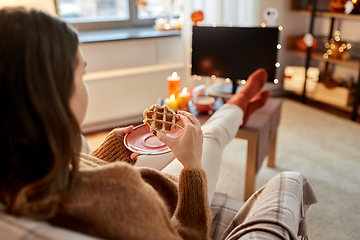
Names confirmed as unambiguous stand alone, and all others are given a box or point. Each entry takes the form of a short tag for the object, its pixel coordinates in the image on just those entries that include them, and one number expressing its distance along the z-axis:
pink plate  0.96
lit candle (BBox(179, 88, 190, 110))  1.74
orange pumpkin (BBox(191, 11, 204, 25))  2.06
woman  0.48
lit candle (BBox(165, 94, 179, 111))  1.67
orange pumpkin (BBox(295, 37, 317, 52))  3.18
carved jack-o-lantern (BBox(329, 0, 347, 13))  2.77
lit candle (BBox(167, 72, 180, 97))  1.76
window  2.68
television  1.97
